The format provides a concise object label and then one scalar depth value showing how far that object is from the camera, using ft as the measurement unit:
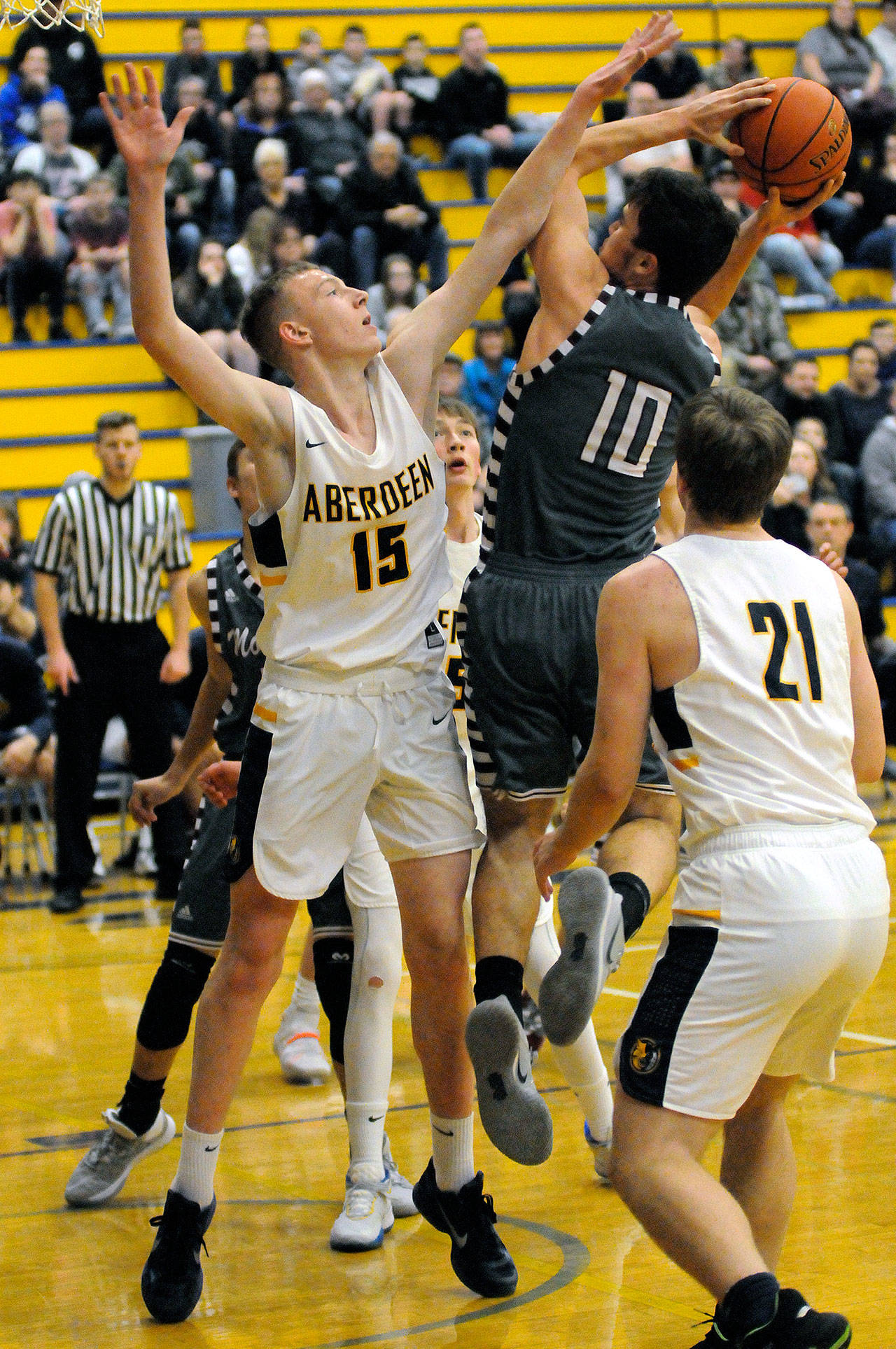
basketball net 18.75
